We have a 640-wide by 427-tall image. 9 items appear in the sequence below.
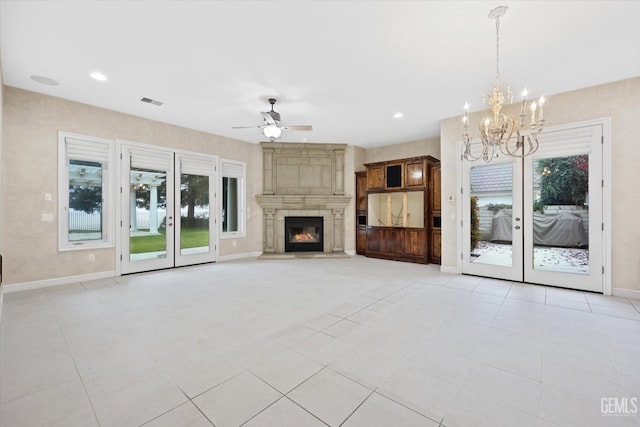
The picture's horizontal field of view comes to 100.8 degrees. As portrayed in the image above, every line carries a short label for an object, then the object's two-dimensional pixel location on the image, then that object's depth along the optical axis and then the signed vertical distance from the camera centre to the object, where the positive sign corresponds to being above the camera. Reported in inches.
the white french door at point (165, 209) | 210.5 +4.3
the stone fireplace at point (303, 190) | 295.7 +26.9
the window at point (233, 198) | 276.4 +16.3
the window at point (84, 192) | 181.2 +15.5
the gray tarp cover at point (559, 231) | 167.9 -11.1
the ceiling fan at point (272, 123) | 179.7 +61.9
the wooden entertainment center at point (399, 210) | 259.3 +3.8
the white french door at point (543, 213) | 162.7 +0.4
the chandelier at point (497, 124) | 101.6 +38.9
